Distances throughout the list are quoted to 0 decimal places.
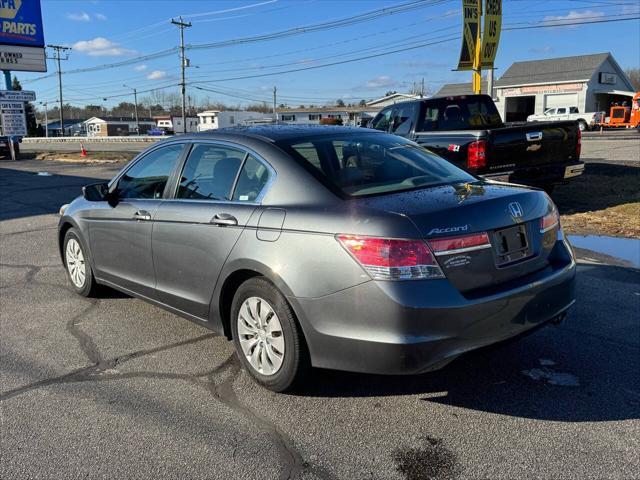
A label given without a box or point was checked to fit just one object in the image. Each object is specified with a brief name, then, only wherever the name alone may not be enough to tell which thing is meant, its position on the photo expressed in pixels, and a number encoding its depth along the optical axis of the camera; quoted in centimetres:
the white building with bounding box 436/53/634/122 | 5631
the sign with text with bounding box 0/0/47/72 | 2898
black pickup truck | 836
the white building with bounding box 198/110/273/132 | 9177
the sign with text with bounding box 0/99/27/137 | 3022
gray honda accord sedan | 297
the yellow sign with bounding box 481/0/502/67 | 1543
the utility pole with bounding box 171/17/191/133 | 6700
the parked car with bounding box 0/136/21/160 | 3228
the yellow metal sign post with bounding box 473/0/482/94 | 1561
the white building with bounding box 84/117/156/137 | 11981
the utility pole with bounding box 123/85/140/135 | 12376
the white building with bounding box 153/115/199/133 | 9700
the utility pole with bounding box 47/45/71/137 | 8416
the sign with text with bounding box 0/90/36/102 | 2997
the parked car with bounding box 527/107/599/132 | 4753
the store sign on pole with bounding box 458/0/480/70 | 1545
